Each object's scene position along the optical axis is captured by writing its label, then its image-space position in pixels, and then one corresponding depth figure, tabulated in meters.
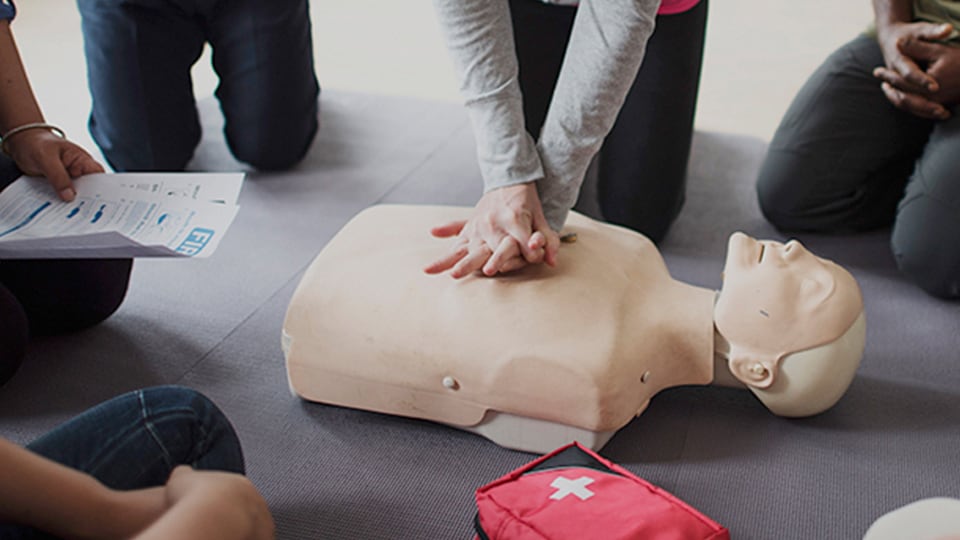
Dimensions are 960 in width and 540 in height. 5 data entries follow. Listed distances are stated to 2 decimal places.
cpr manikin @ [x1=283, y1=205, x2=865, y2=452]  1.07
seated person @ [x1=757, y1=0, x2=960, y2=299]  1.48
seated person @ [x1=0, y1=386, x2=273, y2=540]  0.63
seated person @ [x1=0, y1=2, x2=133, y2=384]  1.25
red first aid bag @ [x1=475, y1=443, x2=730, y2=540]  0.90
